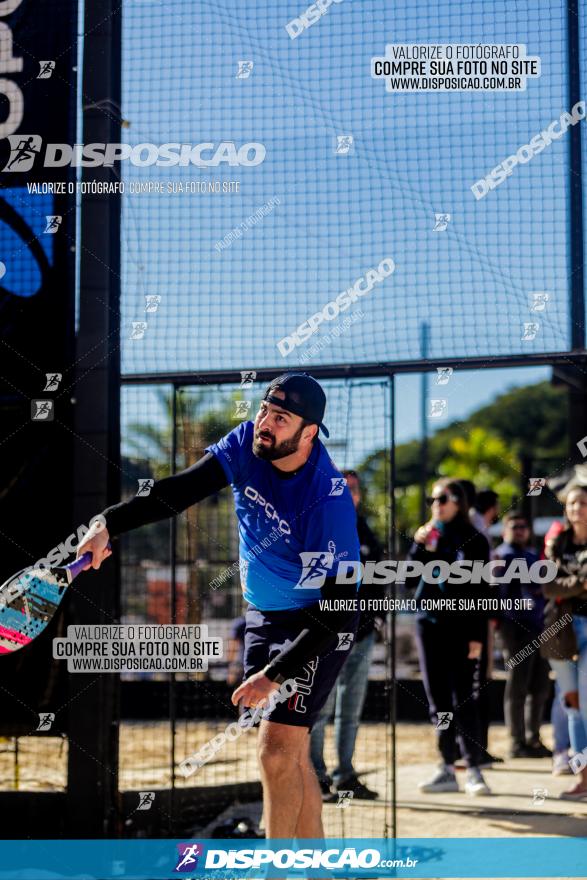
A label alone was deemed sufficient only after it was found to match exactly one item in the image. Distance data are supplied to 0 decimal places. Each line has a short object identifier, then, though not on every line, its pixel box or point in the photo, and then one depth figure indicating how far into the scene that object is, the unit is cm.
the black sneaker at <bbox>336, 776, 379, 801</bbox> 1152
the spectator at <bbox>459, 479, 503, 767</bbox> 1263
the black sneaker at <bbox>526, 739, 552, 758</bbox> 1479
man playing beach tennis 774
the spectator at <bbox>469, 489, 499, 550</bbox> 1451
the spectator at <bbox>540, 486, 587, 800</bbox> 1117
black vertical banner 990
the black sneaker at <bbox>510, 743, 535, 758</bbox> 1477
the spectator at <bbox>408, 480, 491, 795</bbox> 1184
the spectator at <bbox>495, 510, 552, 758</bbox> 1473
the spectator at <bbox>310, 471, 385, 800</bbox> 1140
